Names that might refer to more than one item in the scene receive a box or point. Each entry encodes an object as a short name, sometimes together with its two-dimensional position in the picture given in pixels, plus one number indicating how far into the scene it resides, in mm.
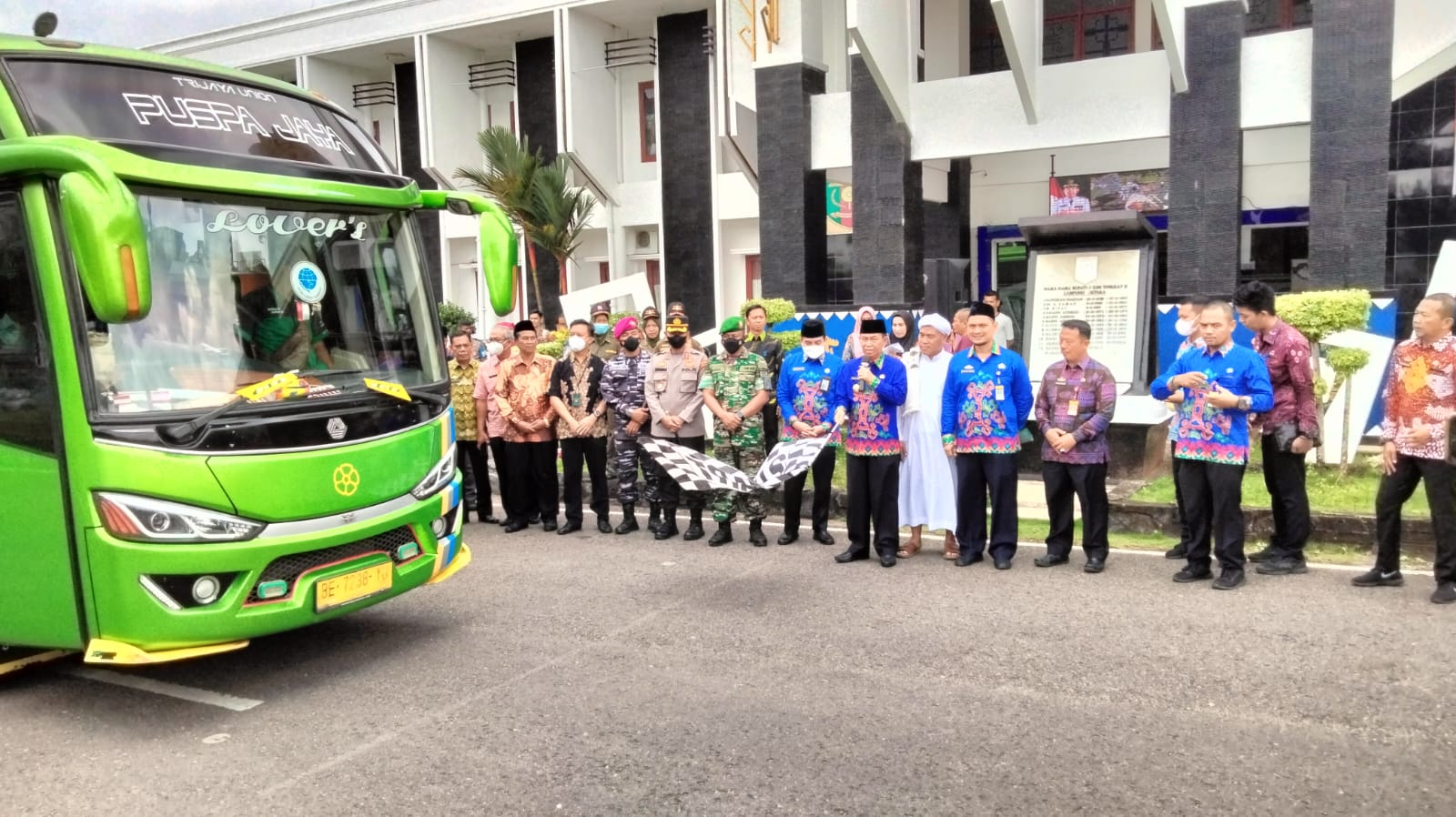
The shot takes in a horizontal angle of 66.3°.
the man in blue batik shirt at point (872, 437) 7934
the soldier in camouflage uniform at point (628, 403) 9516
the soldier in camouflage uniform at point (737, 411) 8945
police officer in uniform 9273
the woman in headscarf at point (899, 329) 10812
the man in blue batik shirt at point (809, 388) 8453
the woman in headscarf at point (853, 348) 10797
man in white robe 8195
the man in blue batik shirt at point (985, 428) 7793
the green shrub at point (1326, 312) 9648
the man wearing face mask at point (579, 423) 9609
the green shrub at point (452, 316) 21812
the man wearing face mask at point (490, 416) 9953
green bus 4871
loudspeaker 11953
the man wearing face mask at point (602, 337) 13106
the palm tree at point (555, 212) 19812
